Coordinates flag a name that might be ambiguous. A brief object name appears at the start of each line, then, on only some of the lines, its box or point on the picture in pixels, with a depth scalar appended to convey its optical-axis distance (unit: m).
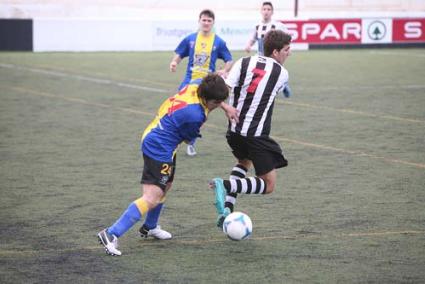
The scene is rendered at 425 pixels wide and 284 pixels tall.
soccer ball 13.13
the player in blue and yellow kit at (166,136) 12.79
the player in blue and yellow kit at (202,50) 23.37
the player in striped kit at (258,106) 14.44
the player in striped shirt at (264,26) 32.75
